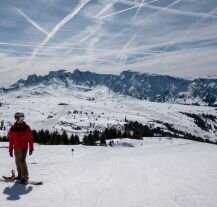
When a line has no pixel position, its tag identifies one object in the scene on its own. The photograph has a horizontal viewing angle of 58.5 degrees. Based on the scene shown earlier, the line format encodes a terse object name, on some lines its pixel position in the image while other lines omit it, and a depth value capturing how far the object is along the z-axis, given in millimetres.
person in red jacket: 7706
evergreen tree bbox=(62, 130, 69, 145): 55590
